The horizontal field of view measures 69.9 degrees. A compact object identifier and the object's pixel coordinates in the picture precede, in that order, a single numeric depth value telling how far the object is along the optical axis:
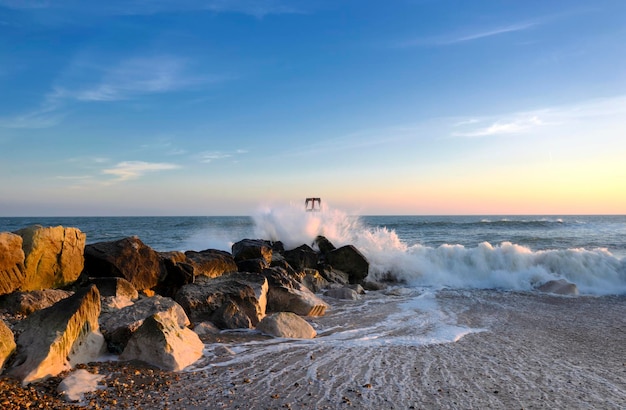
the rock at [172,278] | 8.38
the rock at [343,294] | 10.38
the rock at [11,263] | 6.04
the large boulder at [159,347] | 4.62
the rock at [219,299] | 6.92
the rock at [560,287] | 11.69
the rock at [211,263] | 9.33
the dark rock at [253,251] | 12.12
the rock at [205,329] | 6.20
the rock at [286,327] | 6.27
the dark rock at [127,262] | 7.75
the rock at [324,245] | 15.25
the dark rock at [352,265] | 13.50
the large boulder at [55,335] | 4.00
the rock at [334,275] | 12.84
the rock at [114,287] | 6.76
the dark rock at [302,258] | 13.08
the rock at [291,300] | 8.09
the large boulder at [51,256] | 6.62
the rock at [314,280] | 11.40
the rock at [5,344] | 3.99
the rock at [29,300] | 5.62
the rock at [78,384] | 3.77
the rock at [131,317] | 4.96
